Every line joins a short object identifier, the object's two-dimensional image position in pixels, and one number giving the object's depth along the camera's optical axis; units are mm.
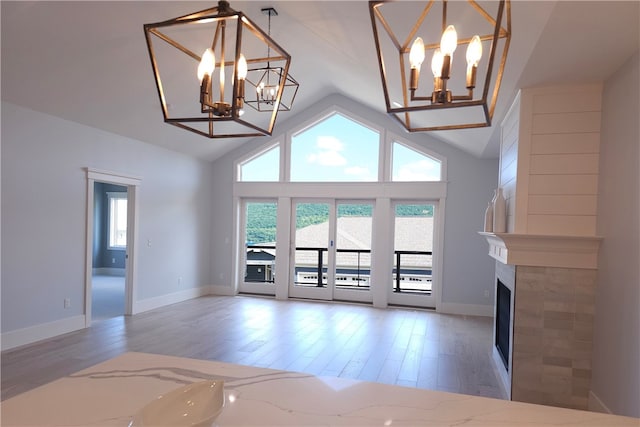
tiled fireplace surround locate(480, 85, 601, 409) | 3059
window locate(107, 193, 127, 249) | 9906
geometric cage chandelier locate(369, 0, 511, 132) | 1121
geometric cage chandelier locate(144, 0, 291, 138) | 1314
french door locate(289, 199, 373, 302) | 7133
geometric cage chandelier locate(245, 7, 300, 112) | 4117
